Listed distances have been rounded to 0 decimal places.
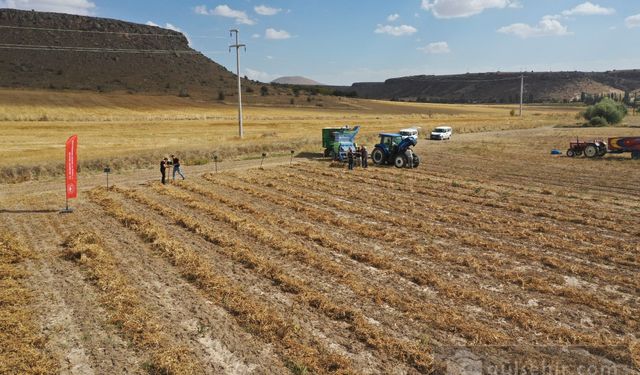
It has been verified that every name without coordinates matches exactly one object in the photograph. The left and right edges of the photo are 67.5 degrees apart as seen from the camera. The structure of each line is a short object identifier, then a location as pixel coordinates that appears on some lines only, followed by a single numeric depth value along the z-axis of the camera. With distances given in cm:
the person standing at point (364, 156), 2577
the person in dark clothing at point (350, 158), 2544
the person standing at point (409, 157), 2578
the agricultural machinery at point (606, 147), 2808
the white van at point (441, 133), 4506
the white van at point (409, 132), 4030
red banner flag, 1548
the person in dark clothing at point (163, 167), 2069
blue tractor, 2612
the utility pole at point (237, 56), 3945
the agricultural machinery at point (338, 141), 2851
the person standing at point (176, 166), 2103
